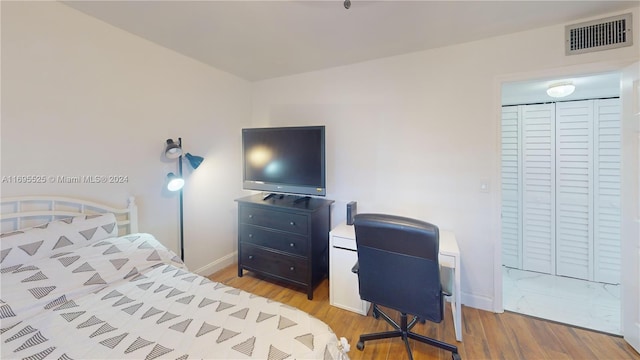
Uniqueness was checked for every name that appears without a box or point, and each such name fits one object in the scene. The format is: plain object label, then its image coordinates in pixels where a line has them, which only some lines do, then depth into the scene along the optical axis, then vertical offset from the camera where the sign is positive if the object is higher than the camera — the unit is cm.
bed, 101 -66
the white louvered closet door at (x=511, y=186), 312 -12
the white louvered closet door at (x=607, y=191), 272 -16
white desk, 224 -87
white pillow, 139 -38
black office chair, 146 -57
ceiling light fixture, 233 +84
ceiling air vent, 178 +106
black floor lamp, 228 +14
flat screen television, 258 +19
